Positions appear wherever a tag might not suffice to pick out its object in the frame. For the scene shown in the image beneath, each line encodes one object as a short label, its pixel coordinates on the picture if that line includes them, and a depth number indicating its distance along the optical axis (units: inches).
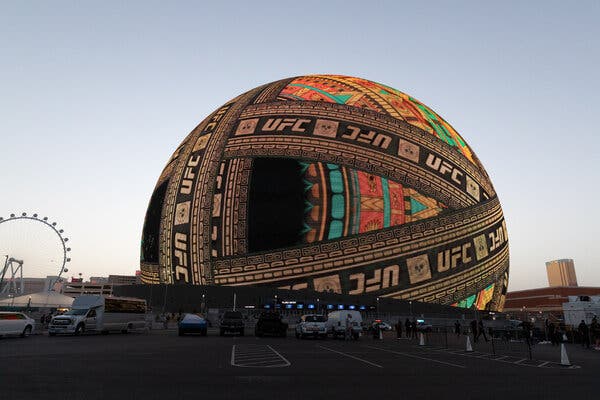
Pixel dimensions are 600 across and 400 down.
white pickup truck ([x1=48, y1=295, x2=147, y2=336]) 1128.2
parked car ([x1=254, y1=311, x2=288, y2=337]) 1172.3
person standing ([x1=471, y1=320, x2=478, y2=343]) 1169.4
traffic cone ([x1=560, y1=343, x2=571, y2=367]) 582.0
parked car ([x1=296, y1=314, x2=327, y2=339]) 1109.1
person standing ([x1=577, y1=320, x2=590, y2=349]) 1053.3
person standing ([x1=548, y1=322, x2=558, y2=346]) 1117.6
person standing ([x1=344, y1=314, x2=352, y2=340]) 1095.0
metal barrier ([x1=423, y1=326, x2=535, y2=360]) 842.9
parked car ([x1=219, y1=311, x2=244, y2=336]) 1190.0
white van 1187.9
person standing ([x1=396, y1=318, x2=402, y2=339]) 1269.7
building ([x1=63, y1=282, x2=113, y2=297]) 7443.9
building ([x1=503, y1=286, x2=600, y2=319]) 5354.3
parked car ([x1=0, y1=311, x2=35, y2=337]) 969.2
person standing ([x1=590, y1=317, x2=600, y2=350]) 985.3
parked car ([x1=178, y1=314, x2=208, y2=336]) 1145.4
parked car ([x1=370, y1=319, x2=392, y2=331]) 1546.9
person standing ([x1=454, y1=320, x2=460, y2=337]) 1439.7
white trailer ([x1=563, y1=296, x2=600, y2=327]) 1601.9
